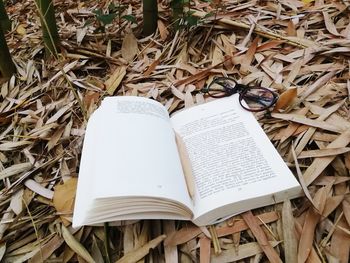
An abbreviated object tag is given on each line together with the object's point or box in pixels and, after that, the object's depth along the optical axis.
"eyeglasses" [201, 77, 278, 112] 0.84
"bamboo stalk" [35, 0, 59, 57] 1.07
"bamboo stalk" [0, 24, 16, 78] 1.06
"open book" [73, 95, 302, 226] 0.61
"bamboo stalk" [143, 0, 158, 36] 1.19
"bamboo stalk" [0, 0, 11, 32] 1.31
